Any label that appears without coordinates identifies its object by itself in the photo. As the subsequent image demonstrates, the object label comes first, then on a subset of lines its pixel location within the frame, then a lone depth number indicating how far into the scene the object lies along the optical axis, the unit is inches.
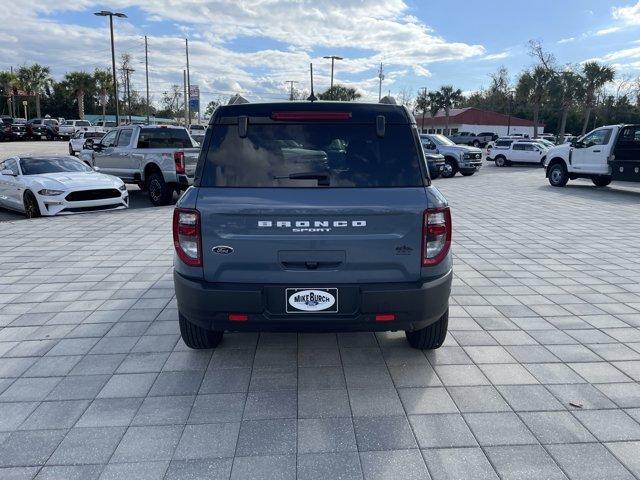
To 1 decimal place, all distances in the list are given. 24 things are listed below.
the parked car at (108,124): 1930.4
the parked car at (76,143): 1109.2
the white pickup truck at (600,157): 608.4
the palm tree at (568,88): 2106.3
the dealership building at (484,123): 2876.5
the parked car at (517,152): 1175.6
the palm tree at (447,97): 2664.9
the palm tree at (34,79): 3021.7
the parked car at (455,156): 907.1
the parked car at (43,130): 1927.9
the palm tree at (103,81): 2767.2
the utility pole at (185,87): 2116.9
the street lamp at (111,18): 1182.9
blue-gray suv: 126.5
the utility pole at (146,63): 2263.8
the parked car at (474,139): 2182.6
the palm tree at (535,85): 2111.2
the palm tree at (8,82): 3002.0
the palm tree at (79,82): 2738.7
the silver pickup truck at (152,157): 482.3
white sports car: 422.3
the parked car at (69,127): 2030.6
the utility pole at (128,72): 2536.7
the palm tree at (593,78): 2114.9
